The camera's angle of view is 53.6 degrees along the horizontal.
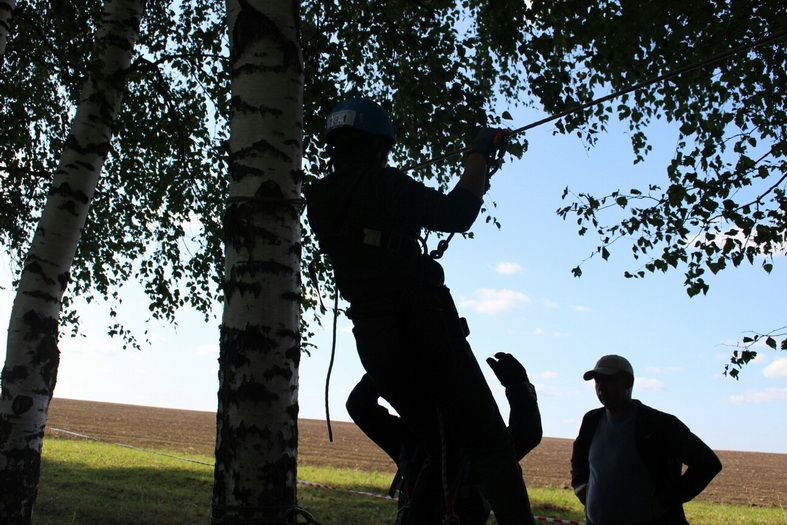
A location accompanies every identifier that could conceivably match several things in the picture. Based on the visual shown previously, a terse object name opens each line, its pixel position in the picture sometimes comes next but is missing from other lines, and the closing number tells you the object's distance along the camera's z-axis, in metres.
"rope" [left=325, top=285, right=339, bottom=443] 3.75
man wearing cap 4.82
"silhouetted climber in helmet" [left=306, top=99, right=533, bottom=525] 3.16
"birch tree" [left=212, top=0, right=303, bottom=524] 3.08
